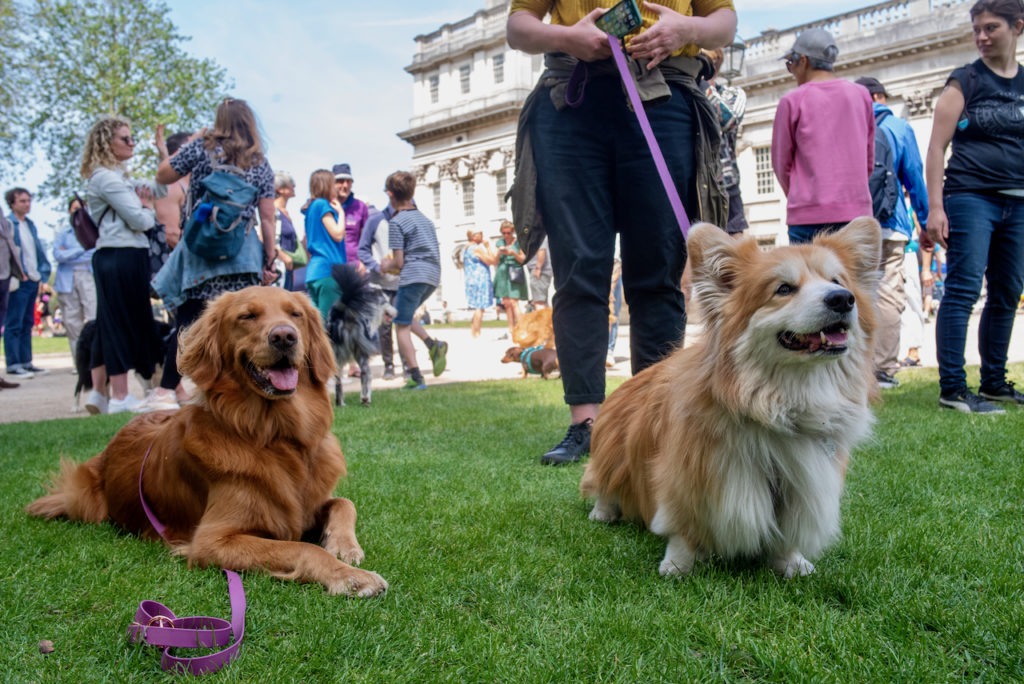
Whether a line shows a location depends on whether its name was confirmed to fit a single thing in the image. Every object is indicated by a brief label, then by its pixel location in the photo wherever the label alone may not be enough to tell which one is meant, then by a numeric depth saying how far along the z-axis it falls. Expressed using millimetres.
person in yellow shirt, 3430
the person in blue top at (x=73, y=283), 10195
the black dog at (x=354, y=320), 6574
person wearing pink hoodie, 4781
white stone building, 29922
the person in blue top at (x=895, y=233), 6363
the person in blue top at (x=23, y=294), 10781
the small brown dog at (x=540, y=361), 8867
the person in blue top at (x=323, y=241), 7602
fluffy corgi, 2084
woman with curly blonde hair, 5746
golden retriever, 2465
